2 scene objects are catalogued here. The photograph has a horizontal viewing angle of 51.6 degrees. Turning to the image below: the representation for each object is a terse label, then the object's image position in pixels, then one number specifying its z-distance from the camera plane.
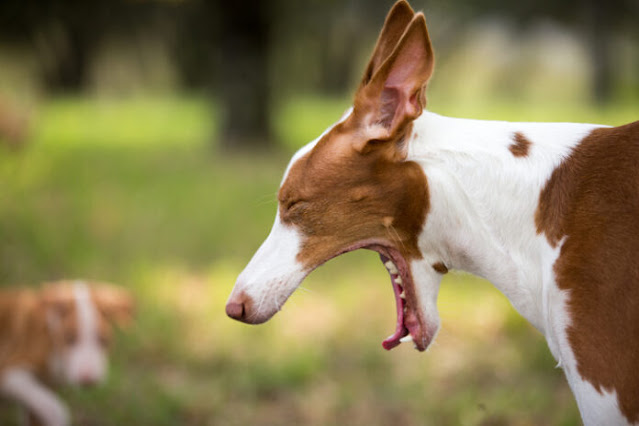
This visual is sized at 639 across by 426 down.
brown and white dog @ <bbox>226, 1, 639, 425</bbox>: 1.68
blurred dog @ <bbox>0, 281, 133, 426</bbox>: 3.29
